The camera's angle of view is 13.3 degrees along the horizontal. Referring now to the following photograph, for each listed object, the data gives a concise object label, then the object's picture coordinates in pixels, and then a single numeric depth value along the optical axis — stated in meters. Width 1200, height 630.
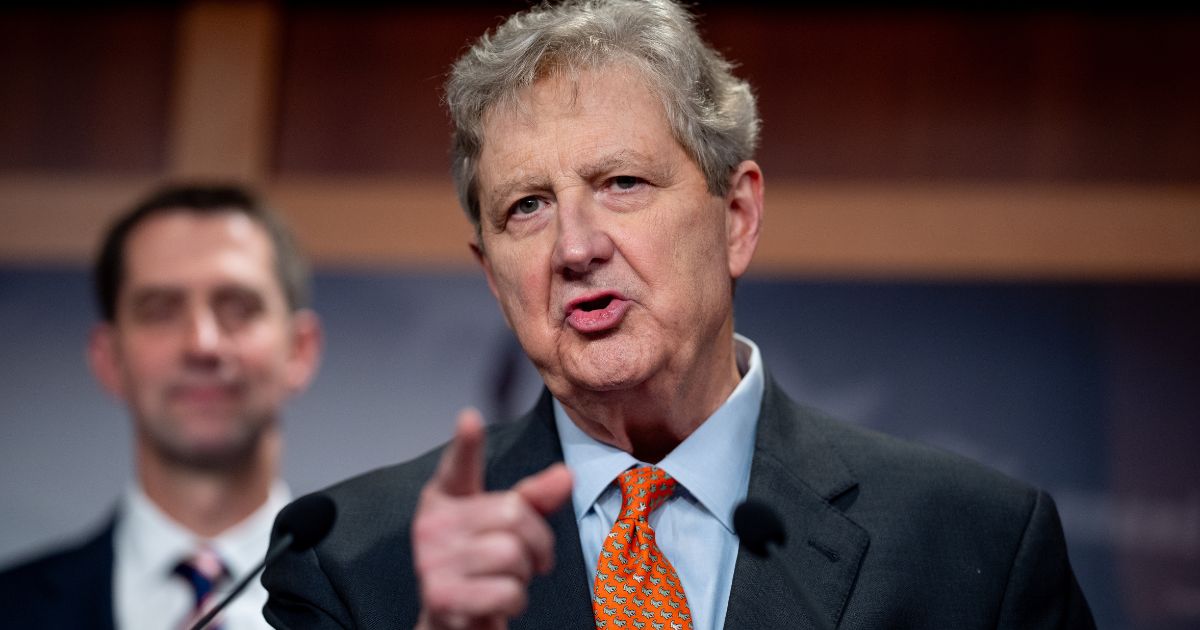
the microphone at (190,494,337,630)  2.75
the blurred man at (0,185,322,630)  3.25
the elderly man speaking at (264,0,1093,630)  2.81
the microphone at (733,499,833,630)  2.72
